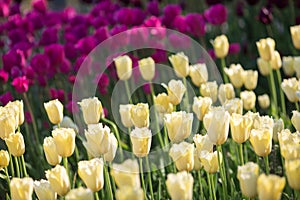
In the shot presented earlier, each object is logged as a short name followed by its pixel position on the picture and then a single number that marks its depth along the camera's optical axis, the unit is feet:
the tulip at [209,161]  10.53
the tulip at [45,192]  10.15
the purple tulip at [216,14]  19.76
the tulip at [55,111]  12.13
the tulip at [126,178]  8.61
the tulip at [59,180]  9.66
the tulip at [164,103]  12.55
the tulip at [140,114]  11.34
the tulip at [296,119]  10.81
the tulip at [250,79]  14.47
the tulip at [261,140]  10.00
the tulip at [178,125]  10.73
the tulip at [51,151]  10.94
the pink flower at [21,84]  15.76
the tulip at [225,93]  13.50
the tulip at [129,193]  7.83
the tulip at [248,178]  8.90
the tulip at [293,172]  8.51
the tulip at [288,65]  15.33
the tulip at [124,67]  14.78
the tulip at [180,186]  8.37
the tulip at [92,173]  9.42
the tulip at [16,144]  11.19
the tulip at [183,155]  10.12
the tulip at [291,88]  13.11
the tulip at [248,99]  13.66
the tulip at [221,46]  15.94
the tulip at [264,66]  16.04
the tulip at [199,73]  14.32
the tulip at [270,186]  8.01
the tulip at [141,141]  10.45
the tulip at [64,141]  10.50
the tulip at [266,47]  14.67
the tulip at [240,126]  10.55
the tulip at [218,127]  10.33
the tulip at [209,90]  13.31
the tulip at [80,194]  8.50
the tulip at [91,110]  11.62
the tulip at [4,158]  11.25
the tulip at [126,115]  12.25
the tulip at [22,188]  9.55
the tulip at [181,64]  14.16
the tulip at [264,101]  15.27
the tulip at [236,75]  14.32
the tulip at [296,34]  14.99
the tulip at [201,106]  12.06
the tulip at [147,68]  14.60
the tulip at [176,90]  12.61
